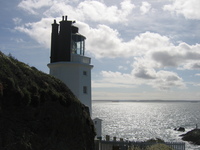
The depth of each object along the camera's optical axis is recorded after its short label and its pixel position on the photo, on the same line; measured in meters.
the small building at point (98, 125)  18.67
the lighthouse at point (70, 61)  17.75
